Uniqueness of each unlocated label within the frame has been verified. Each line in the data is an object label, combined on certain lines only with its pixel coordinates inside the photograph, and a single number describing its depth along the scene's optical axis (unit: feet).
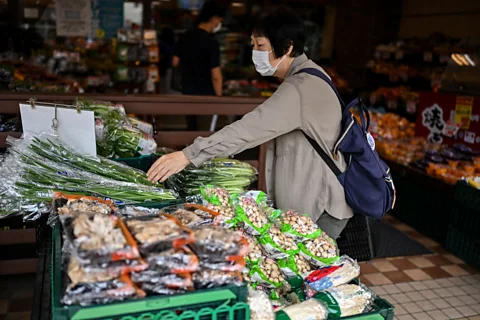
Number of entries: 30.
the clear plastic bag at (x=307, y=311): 4.91
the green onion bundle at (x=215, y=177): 7.77
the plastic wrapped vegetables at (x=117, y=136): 8.82
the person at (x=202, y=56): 16.69
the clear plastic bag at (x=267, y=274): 5.58
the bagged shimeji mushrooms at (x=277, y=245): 5.88
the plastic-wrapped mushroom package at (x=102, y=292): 4.03
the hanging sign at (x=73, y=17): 23.20
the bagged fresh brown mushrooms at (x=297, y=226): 6.09
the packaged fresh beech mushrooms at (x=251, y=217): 5.93
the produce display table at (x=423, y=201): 14.93
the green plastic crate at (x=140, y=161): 8.74
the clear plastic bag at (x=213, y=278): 4.37
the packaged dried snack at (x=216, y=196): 6.27
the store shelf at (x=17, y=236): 10.59
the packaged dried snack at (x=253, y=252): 5.62
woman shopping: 6.48
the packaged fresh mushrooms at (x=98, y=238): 4.07
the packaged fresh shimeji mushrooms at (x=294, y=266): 5.88
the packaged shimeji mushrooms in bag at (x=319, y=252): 5.95
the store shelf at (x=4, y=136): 10.16
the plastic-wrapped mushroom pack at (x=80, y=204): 5.78
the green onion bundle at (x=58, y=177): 6.79
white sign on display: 7.95
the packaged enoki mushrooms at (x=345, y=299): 5.05
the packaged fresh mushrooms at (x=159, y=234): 4.30
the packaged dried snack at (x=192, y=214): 5.31
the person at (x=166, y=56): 25.94
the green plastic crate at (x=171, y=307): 3.97
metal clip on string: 7.85
